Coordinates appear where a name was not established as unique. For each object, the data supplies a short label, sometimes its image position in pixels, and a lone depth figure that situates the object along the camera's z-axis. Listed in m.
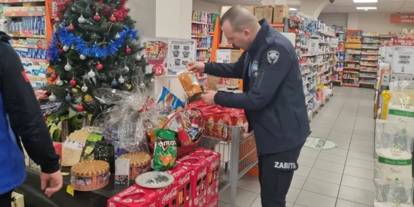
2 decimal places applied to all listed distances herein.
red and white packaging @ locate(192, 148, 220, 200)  2.33
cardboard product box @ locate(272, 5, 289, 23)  5.54
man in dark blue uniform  2.04
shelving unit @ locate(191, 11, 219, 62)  9.87
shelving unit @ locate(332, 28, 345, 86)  14.92
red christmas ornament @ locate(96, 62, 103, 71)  2.53
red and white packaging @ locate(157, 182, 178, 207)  1.78
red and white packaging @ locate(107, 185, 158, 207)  1.67
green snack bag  2.06
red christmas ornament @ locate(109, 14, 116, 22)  2.55
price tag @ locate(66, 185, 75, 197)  1.96
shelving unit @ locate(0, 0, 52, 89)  4.55
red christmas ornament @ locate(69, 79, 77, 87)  2.55
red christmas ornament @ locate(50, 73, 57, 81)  2.68
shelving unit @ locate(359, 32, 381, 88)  15.23
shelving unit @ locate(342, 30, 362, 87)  15.57
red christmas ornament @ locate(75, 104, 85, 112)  2.58
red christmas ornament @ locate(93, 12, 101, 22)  2.48
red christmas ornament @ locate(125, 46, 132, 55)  2.68
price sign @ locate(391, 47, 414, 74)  5.67
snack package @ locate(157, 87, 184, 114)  2.66
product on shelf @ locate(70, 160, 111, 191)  1.91
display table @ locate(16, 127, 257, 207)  1.93
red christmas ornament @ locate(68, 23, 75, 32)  2.48
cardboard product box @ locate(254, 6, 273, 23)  5.64
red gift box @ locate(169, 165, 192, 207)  1.97
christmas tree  2.50
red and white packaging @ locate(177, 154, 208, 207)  2.13
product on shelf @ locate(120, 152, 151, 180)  2.07
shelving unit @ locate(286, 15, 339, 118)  6.48
